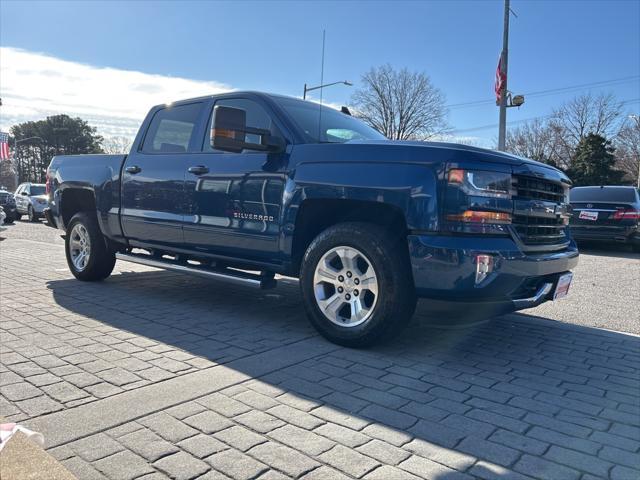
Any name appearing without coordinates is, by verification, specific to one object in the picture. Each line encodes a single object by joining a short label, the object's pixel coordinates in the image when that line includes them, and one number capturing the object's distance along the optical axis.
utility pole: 17.72
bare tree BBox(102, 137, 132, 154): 55.77
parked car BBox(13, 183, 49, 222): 22.06
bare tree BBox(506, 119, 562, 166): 55.50
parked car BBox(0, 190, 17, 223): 21.77
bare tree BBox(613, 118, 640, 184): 53.38
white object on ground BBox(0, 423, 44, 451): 1.91
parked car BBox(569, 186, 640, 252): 11.42
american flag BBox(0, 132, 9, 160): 32.91
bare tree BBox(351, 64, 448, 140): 47.19
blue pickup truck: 3.51
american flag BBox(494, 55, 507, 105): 17.86
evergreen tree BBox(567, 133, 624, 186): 39.09
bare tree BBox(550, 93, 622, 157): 53.47
